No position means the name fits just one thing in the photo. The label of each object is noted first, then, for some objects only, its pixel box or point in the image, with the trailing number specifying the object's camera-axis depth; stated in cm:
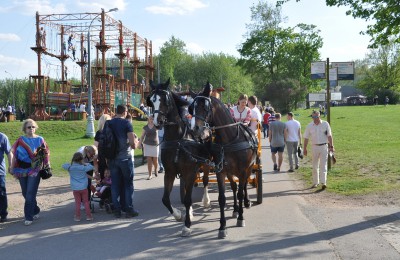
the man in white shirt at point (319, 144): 1085
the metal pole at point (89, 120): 2726
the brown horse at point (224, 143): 679
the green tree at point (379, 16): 1069
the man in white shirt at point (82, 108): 3619
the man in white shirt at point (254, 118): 925
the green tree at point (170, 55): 7981
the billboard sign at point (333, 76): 1313
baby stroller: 873
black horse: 716
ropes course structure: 3612
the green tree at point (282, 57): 6303
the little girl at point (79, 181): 809
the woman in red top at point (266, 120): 2424
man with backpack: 820
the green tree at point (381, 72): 8188
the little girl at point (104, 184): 888
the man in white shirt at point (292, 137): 1439
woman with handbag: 788
